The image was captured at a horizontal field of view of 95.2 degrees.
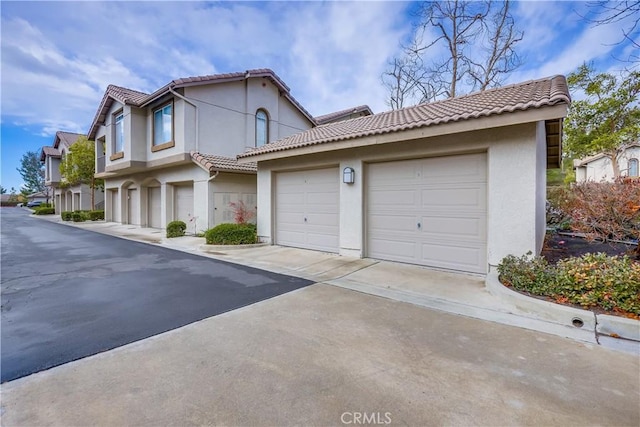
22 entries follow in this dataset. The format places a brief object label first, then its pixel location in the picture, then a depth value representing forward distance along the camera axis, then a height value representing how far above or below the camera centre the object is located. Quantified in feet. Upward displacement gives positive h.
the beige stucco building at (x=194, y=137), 40.70 +11.43
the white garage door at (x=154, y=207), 53.93 +0.30
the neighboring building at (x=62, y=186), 89.25 +7.36
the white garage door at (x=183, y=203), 45.47 +0.91
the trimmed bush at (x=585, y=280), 12.01 -3.21
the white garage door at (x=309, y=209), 28.25 +0.02
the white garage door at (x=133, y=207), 59.07 +0.31
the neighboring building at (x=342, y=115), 65.31 +21.38
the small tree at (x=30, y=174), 234.99 +27.49
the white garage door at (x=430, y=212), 20.24 -0.15
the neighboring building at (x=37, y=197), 199.86 +7.90
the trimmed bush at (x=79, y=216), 70.33 -1.88
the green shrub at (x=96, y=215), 72.38 -1.68
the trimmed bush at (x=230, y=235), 32.55 -2.95
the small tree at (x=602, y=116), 57.94 +20.12
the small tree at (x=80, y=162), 72.43 +11.48
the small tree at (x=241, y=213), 38.63 -0.54
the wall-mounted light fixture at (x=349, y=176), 25.55 +2.93
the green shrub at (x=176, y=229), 41.14 -2.87
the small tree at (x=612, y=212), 16.80 -0.09
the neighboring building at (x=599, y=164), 78.12 +13.71
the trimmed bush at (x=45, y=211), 102.59 -1.01
